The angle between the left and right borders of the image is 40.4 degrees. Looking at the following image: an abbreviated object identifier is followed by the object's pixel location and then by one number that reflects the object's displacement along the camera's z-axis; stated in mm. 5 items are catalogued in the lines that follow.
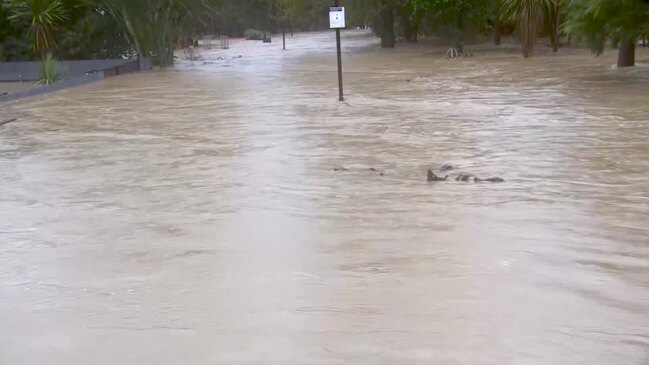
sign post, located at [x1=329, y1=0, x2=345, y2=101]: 16938
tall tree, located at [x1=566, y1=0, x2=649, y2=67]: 18594
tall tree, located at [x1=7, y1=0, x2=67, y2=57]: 27484
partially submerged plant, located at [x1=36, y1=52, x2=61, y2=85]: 25422
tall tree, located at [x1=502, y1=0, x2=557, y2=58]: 21797
